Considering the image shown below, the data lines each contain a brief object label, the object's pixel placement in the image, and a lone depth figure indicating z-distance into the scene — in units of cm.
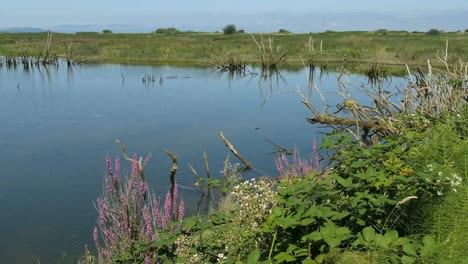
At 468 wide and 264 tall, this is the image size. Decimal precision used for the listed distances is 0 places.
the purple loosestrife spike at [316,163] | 860
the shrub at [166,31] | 10494
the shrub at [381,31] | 9068
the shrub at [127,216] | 577
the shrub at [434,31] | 9005
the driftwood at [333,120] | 1115
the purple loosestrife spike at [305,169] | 725
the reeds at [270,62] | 3922
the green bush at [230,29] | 10738
